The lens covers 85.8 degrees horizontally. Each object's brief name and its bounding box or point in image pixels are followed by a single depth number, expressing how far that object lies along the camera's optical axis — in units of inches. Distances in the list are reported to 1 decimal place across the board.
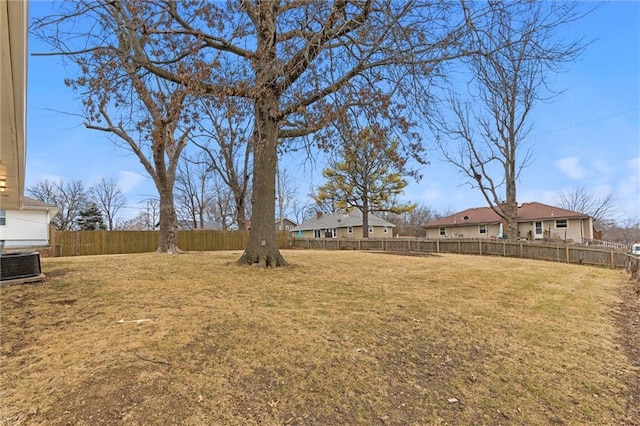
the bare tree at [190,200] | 1606.8
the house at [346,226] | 1514.5
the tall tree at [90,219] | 1498.5
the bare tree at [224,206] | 1700.3
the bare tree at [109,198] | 1857.8
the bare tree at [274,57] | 239.1
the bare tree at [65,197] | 1593.3
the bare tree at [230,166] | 779.4
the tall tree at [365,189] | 1189.1
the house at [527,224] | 1095.6
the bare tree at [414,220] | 1888.5
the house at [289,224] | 2075.5
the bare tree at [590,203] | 1384.1
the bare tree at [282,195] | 1386.7
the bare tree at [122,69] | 265.1
